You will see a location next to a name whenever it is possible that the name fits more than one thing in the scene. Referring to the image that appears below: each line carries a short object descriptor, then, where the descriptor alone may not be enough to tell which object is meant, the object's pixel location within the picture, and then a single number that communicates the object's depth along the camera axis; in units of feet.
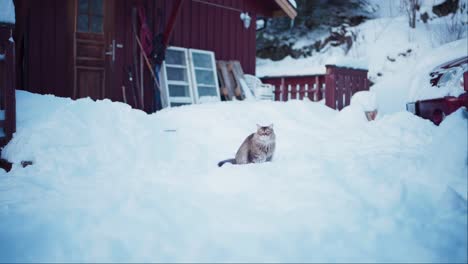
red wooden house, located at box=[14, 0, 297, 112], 25.75
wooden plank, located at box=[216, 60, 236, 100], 33.45
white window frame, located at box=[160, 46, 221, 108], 29.48
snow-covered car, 16.40
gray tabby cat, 14.67
